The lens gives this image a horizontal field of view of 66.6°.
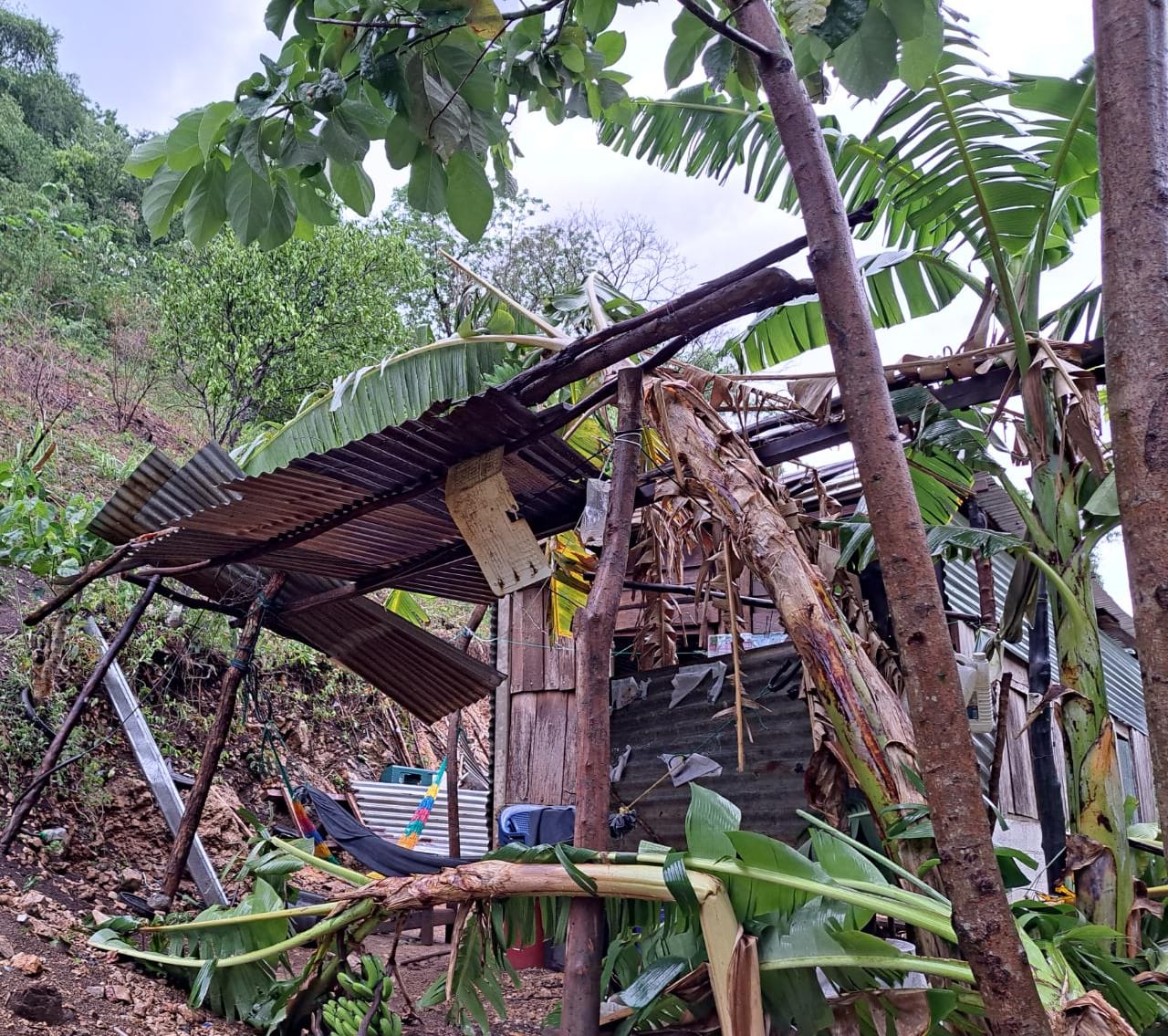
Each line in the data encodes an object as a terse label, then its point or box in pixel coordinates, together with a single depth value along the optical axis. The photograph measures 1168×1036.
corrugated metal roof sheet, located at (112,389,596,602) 2.91
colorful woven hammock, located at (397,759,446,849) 6.57
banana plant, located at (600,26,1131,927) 1.97
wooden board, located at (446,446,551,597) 3.12
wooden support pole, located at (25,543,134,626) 3.22
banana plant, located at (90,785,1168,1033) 1.56
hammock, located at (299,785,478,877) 4.11
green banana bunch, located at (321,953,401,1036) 2.99
